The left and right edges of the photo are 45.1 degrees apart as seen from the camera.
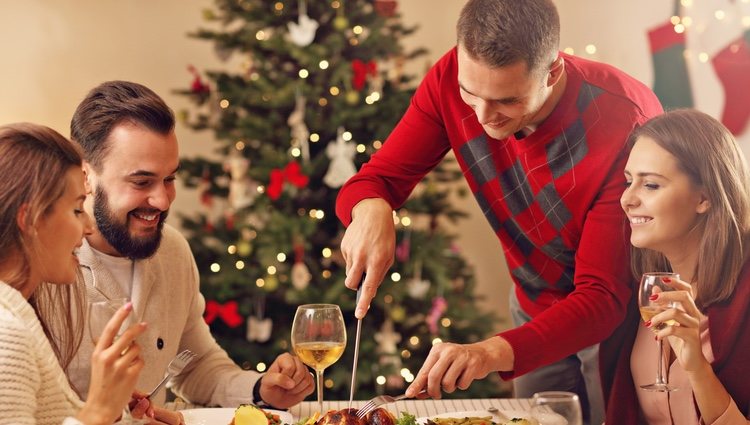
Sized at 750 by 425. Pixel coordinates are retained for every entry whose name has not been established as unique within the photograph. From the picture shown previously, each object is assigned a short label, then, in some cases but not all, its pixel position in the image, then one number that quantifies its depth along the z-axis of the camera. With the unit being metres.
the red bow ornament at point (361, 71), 3.90
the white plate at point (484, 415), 1.80
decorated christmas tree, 3.88
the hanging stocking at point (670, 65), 4.04
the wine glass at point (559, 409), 1.38
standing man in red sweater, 1.78
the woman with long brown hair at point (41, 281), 1.32
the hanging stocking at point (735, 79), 3.62
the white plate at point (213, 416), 1.84
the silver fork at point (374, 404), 1.65
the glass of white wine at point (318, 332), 1.76
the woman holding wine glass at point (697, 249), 1.61
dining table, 1.96
